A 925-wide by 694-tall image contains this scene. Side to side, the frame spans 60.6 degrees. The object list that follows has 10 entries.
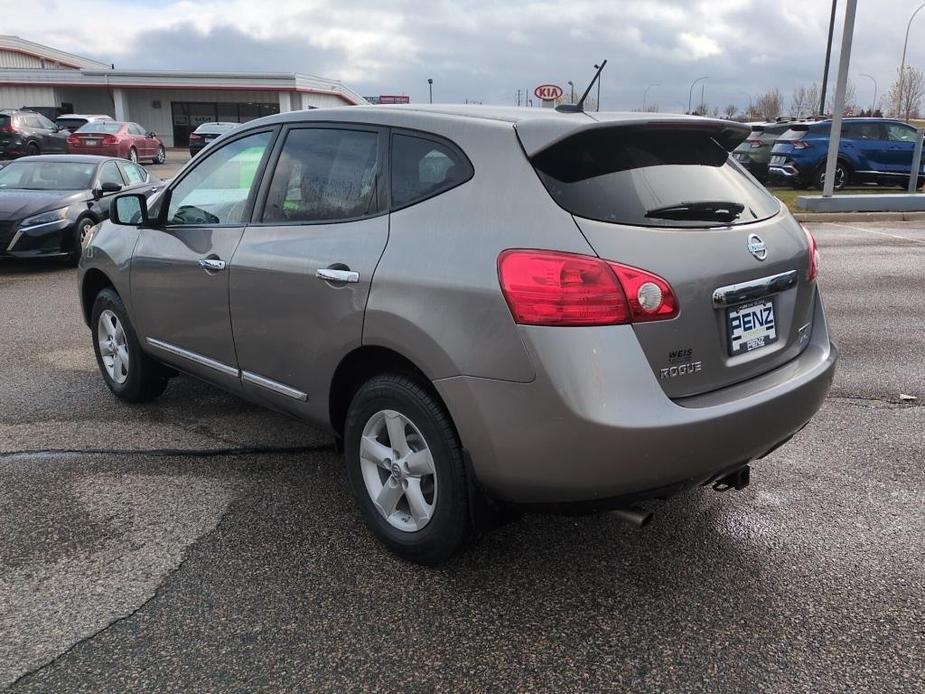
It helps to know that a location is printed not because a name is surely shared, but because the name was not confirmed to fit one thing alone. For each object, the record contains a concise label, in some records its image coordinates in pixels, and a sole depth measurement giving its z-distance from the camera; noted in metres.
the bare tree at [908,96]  63.41
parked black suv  23.77
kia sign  17.41
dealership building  43.31
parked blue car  18.25
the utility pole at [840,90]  13.84
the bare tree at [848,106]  73.31
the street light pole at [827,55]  37.41
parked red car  24.77
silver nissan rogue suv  2.47
